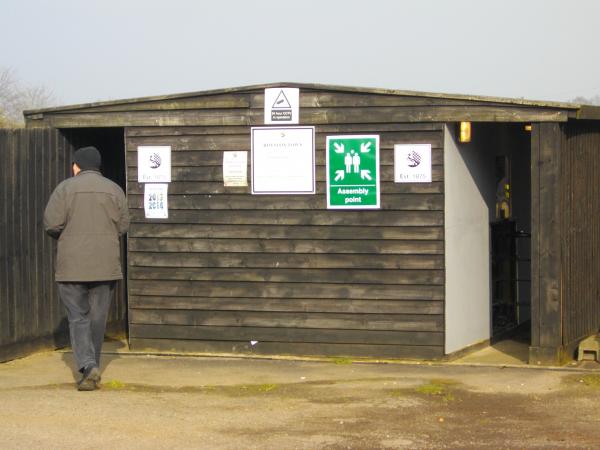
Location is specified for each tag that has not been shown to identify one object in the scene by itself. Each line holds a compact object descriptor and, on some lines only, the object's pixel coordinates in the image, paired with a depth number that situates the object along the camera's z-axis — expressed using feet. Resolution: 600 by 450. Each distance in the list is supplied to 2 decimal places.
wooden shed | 34.40
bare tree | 83.49
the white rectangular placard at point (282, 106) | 35.81
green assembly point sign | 35.42
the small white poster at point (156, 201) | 37.22
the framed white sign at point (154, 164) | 37.17
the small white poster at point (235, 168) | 36.42
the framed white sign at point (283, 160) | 35.91
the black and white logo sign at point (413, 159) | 35.01
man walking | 29.60
